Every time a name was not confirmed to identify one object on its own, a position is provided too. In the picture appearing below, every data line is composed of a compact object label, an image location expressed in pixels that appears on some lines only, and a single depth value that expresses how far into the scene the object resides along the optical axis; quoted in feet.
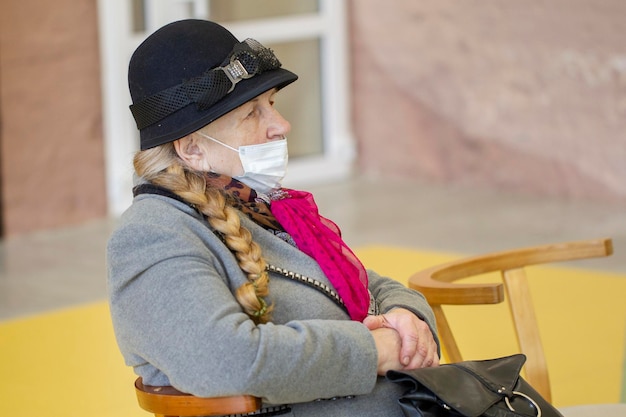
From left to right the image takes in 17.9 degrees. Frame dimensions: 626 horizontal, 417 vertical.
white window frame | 39.73
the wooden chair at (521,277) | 14.34
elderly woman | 10.67
